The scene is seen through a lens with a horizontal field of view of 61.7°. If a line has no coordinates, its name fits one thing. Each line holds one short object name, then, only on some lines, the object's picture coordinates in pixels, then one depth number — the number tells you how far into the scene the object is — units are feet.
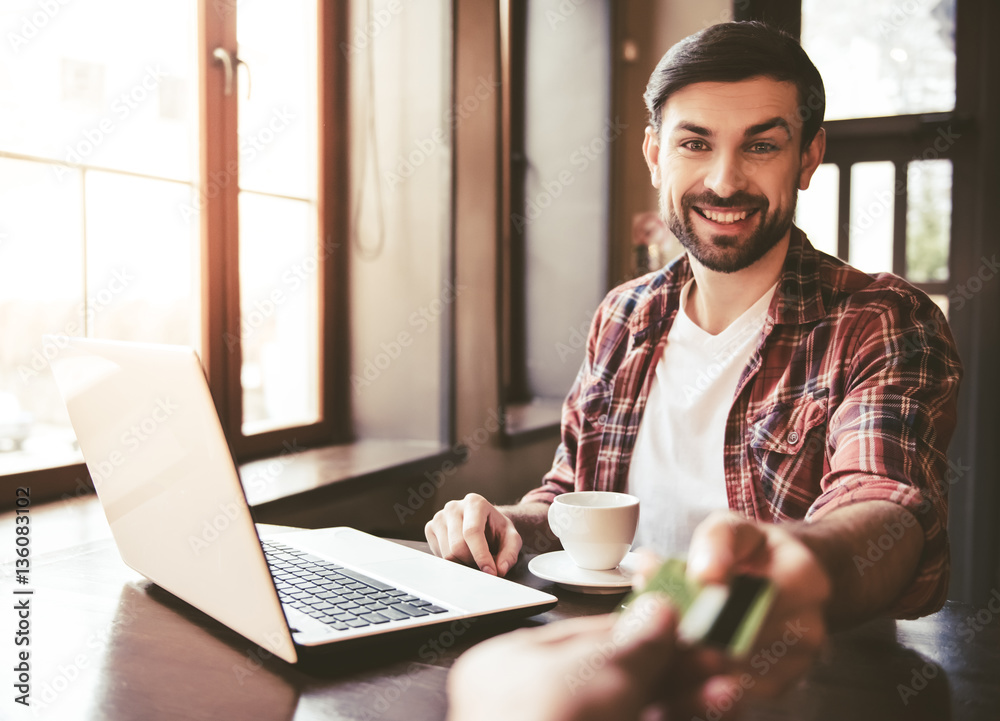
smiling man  3.49
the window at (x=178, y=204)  5.10
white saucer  3.05
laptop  2.11
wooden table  2.08
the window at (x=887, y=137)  9.20
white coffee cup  3.13
